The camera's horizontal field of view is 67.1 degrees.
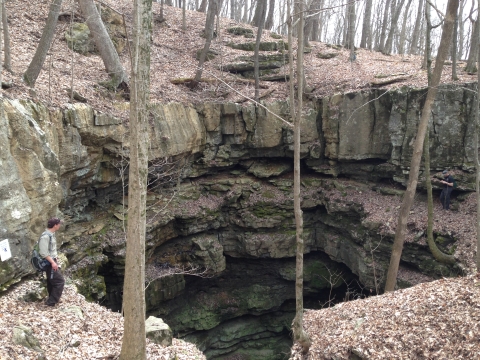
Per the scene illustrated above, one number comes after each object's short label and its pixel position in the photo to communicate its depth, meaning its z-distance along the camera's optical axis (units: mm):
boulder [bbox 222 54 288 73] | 18594
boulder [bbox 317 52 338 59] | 21188
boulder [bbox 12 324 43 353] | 4930
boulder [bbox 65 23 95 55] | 15180
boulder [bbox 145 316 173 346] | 6473
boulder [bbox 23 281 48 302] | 6461
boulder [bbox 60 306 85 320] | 6391
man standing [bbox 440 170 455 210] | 12578
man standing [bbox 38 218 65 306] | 6219
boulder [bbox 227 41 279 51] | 20344
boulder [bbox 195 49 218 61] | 19500
